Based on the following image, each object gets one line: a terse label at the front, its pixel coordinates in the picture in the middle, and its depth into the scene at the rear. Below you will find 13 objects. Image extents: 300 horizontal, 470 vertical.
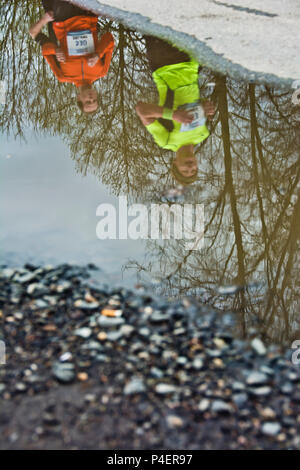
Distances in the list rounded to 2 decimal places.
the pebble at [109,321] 6.47
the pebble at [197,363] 5.82
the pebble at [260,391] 5.50
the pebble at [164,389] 5.46
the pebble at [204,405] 5.29
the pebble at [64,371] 5.65
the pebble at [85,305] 6.79
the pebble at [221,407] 5.27
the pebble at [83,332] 6.28
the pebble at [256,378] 5.64
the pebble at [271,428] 5.07
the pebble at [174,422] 5.07
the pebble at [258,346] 6.20
